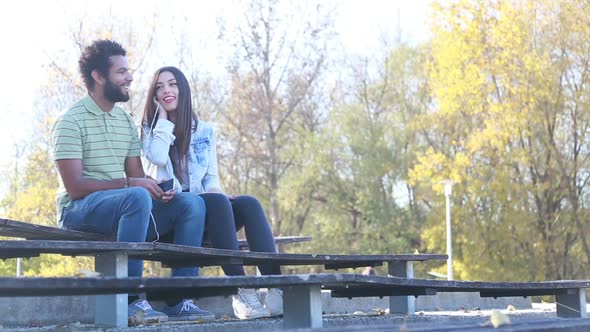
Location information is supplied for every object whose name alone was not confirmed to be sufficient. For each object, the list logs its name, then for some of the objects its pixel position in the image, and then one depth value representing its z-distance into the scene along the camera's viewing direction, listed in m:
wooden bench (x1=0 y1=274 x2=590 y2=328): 4.93
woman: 9.15
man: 8.35
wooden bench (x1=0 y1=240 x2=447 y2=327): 6.68
